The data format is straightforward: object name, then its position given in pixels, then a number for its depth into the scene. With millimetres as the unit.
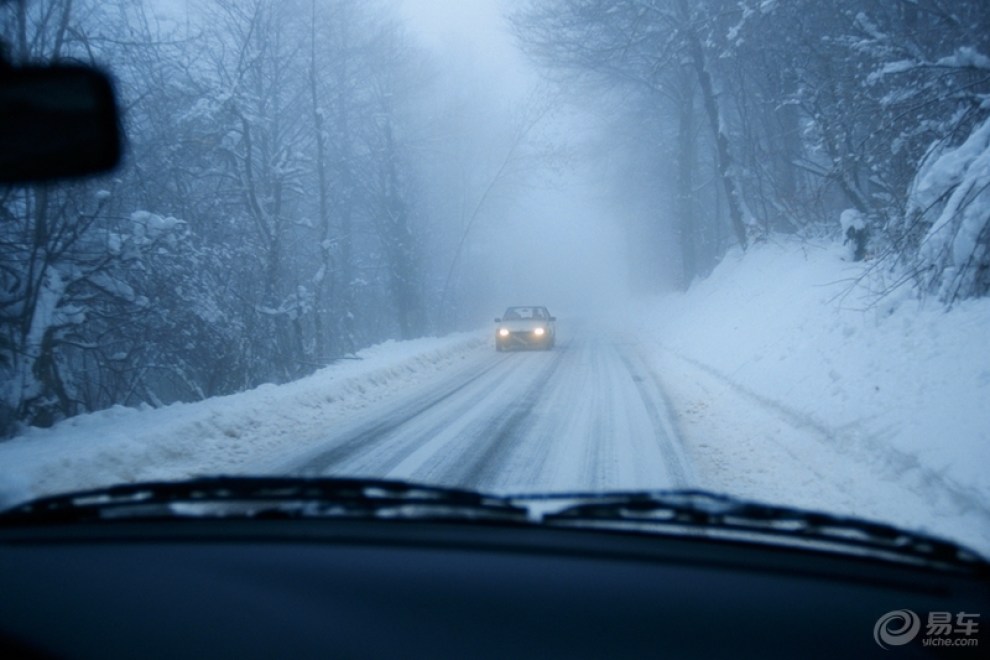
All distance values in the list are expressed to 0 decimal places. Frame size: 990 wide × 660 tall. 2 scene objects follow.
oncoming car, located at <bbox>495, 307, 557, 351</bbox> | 21547
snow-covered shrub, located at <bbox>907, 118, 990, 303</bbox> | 7461
